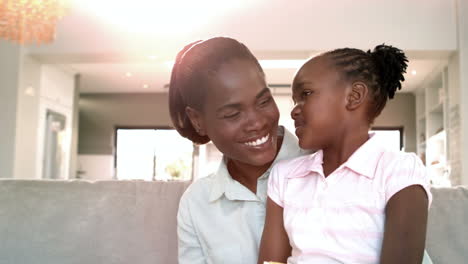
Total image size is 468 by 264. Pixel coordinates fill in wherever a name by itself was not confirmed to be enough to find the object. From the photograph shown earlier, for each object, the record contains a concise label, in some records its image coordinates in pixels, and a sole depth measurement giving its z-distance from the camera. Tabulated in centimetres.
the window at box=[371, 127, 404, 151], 1045
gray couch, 155
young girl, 94
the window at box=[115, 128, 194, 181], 1138
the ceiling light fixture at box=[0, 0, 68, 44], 414
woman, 119
